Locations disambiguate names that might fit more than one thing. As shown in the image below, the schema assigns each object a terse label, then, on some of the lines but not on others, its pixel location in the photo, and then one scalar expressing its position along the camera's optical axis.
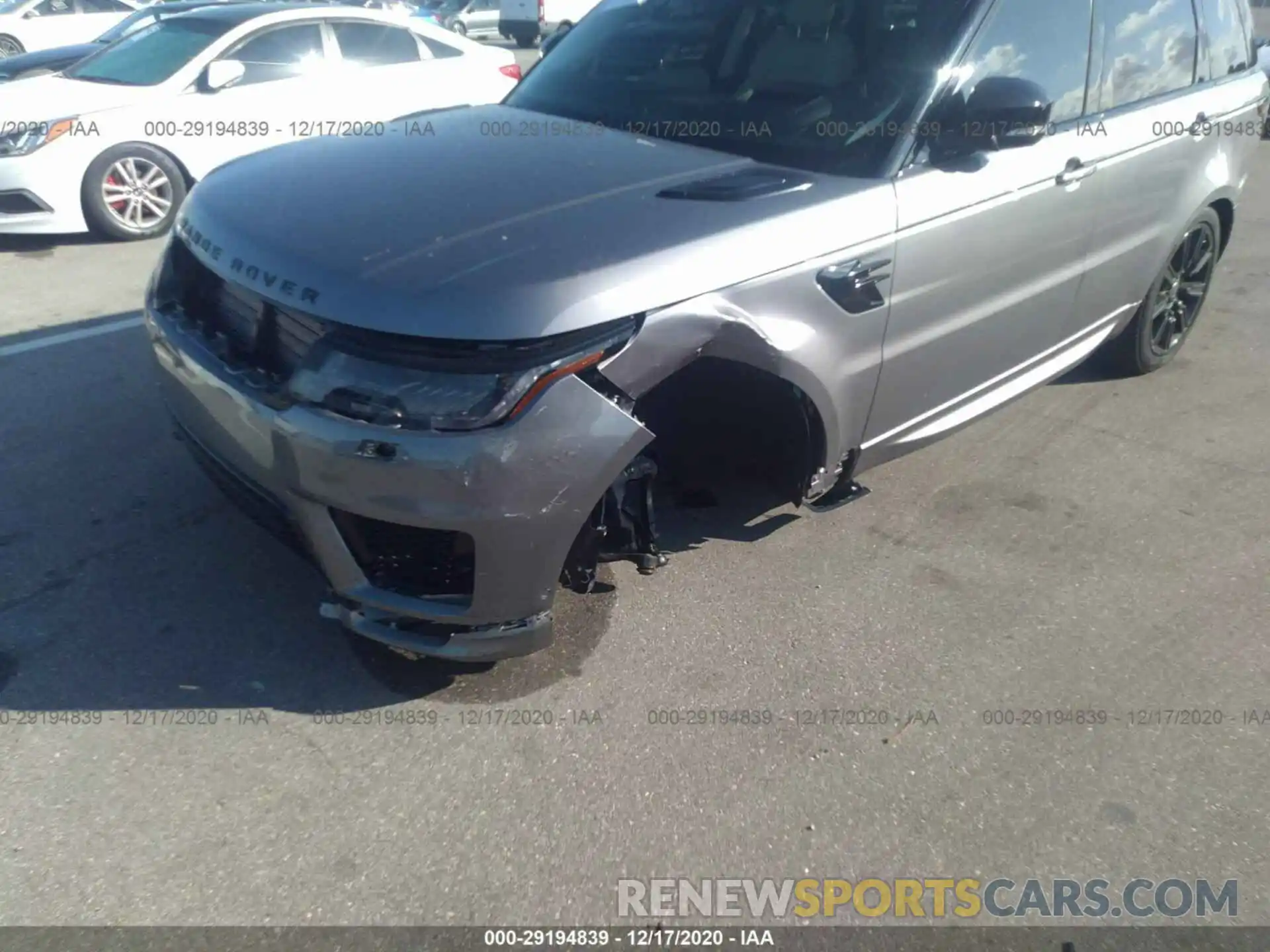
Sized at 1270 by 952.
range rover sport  2.46
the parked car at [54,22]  14.59
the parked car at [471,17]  25.84
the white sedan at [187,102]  6.88
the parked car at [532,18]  24.16
